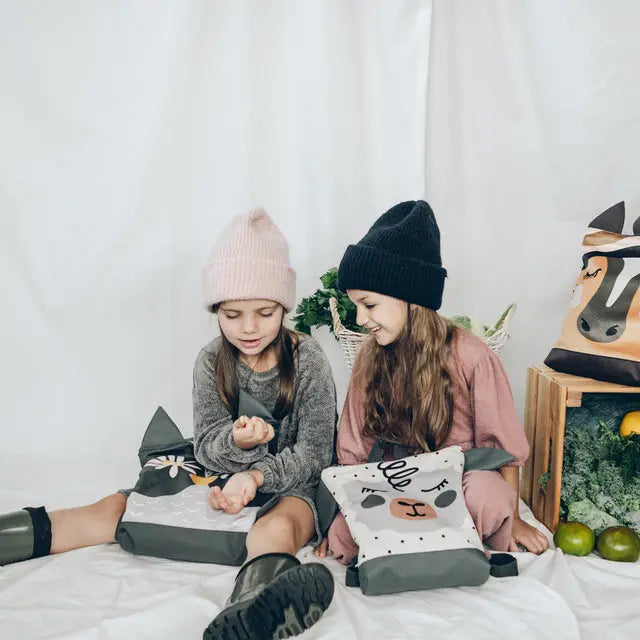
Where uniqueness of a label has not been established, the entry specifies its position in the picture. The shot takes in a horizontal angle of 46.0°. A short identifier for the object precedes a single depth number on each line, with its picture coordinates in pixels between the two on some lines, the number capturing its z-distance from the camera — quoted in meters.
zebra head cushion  1.60
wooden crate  1.62
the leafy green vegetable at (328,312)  1.85
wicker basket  1.81
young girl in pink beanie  1.44
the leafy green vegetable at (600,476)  1.58
